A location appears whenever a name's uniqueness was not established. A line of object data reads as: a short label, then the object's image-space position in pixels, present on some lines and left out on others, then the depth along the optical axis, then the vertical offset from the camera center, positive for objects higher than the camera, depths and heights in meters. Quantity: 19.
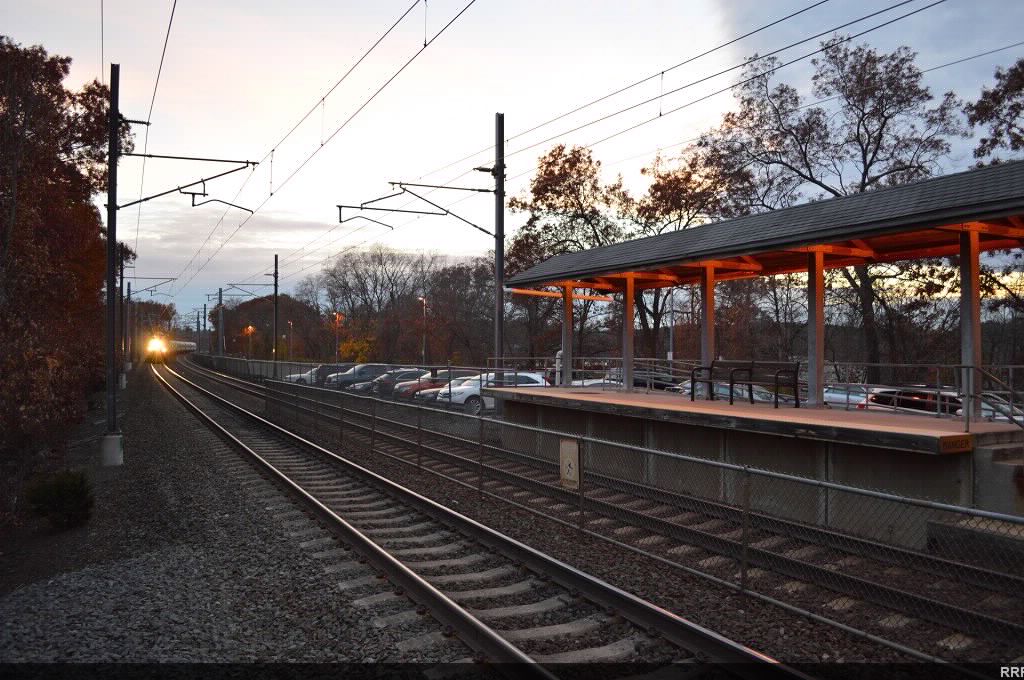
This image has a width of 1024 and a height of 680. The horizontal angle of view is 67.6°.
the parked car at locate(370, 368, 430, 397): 29.19 -1.32
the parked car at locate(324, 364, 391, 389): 34.35 -1.39
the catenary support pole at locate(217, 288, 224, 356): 70.68 +0.58
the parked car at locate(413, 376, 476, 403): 24.59 -1.51
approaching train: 132.81 -0.70
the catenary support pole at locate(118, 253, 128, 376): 38.84 +1.49
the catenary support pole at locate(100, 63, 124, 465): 16.23 +2.23
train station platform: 9.14 -1.41
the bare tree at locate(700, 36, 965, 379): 28.17 +8.48
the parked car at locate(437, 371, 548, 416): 23.80 -1.51
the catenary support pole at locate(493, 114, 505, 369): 20.91 +3.08
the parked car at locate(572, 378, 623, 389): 21.78 -1.18
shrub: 11.28 -2.33
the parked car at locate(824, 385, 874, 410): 21.81 -1.50
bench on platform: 13.88 -0.58
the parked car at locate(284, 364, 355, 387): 35.06 -1.31
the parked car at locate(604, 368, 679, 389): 19.24 -0.85
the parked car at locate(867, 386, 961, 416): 19.71 -1.41
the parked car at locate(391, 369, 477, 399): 26.20 -1.33
